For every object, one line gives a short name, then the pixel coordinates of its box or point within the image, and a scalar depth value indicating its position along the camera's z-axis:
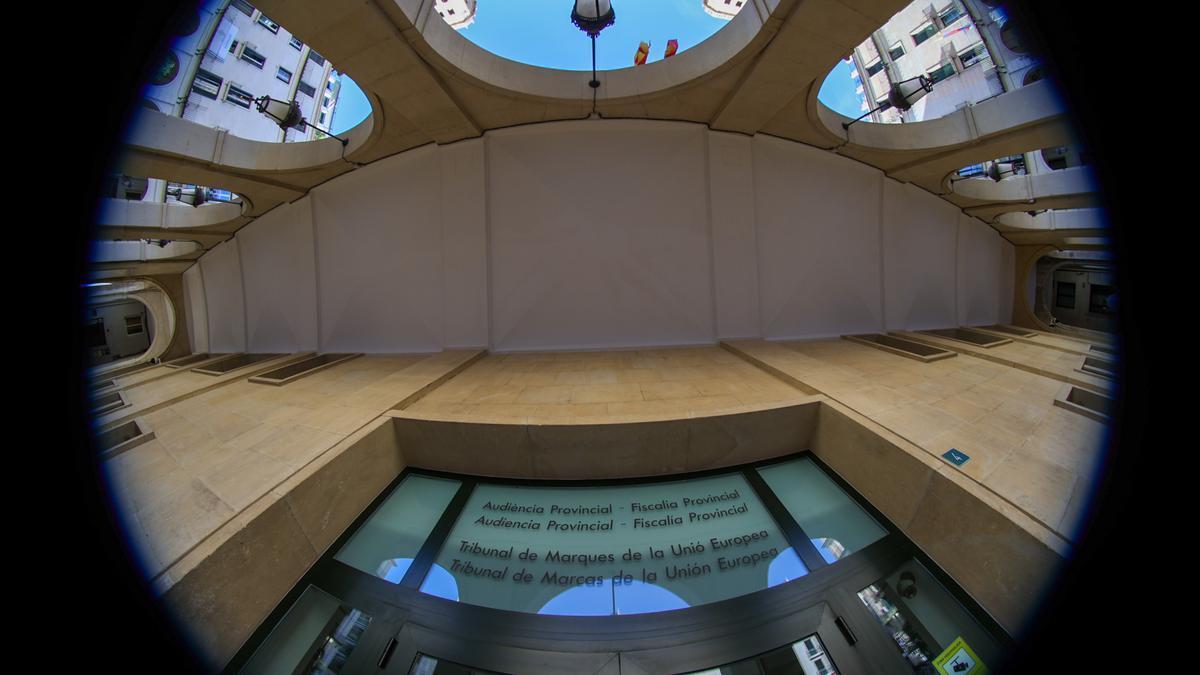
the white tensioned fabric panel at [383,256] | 9.06
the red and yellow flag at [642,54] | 7.37
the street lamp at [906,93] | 7.99
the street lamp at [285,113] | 8.16
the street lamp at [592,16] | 5.49
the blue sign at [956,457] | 3.36
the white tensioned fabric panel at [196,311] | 12.98
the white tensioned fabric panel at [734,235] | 8.88
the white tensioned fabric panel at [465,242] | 8.68
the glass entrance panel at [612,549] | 3.21
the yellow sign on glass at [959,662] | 2.54
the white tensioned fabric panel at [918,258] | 10.30
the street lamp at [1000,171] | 11.53
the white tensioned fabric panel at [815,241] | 9.26
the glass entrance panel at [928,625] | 2.60
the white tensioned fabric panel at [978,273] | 11.53
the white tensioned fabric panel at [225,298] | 11.65
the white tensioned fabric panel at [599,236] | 8.77
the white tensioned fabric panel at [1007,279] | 12.49
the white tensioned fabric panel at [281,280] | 10.16
